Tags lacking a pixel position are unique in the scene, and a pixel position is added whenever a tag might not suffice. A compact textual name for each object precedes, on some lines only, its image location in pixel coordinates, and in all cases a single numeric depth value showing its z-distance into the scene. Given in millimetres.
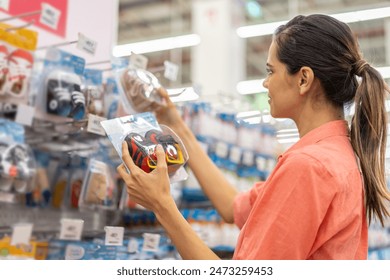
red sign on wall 2313
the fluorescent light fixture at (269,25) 6965
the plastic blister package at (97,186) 2442
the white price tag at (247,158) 3448
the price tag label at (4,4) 2335
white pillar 7022
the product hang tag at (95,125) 2361
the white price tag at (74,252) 2314
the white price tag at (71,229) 2322
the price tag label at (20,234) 2246
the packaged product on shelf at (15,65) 2268
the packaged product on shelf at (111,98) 2491
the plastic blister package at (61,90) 2376
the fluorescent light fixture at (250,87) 9118
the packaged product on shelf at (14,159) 2277
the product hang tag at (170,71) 2644
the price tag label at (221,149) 3210
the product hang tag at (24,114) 2314
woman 1894
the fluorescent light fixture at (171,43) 8284
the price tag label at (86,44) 2365
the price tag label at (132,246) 2415
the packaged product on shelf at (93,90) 2417
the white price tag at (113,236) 2324
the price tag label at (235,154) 3330
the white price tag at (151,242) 2526
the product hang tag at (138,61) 2497
